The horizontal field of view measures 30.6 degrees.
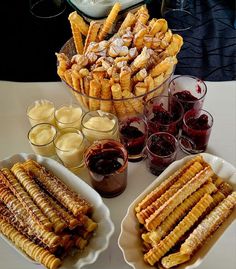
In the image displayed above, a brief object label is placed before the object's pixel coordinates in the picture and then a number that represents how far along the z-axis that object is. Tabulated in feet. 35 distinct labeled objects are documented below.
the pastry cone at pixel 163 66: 3.07
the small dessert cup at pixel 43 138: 3.03
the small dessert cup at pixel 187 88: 3.26
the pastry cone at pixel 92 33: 3.43
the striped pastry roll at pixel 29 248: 2.37
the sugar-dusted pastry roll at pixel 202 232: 2.37
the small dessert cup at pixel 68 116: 3.14
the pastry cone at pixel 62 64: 3.23
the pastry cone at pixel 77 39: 3.52
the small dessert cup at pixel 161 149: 2.91
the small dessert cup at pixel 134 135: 3.02
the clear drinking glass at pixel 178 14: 4.51
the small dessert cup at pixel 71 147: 2.95
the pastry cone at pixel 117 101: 3.03
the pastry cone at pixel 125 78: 3.01
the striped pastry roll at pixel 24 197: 2.49
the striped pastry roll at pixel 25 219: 2.41
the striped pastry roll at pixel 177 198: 2.50
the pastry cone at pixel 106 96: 3.06
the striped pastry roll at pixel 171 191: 2.55
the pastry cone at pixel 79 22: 3.46
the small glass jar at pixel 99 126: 3.01
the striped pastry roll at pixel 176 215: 2.47
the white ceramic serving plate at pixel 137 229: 2.43
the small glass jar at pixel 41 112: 3.22
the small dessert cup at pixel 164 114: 3.05
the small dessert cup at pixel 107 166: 2.77
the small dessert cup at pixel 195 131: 3.00
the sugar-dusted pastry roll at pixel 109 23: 3.48
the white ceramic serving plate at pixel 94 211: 2.48
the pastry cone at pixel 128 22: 3.47
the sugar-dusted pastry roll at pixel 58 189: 2.60
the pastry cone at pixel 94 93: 3.05
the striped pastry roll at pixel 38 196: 2.49
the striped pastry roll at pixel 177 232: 2.41
